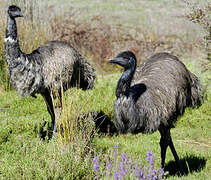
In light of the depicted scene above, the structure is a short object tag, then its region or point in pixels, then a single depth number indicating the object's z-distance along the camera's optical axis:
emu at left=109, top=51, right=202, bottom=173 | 9.03
